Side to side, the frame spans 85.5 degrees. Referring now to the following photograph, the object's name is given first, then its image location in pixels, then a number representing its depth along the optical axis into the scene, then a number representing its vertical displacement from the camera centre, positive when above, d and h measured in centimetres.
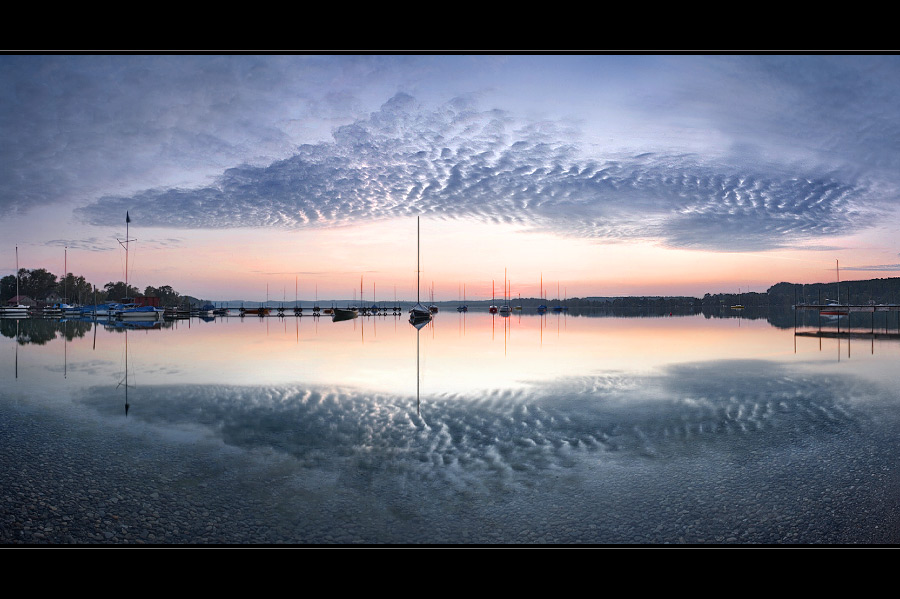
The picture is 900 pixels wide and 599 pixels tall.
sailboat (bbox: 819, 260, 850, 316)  12208 -306
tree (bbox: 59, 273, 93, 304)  13600 +298
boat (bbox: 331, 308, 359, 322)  9249 -299
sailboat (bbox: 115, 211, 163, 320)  7900 -215
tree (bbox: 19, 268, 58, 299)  13325 +460
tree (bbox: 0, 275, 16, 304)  13275 +323
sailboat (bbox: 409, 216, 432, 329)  7607 -259
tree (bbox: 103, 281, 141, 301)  15364 +276
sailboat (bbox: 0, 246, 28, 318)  9696 -250
